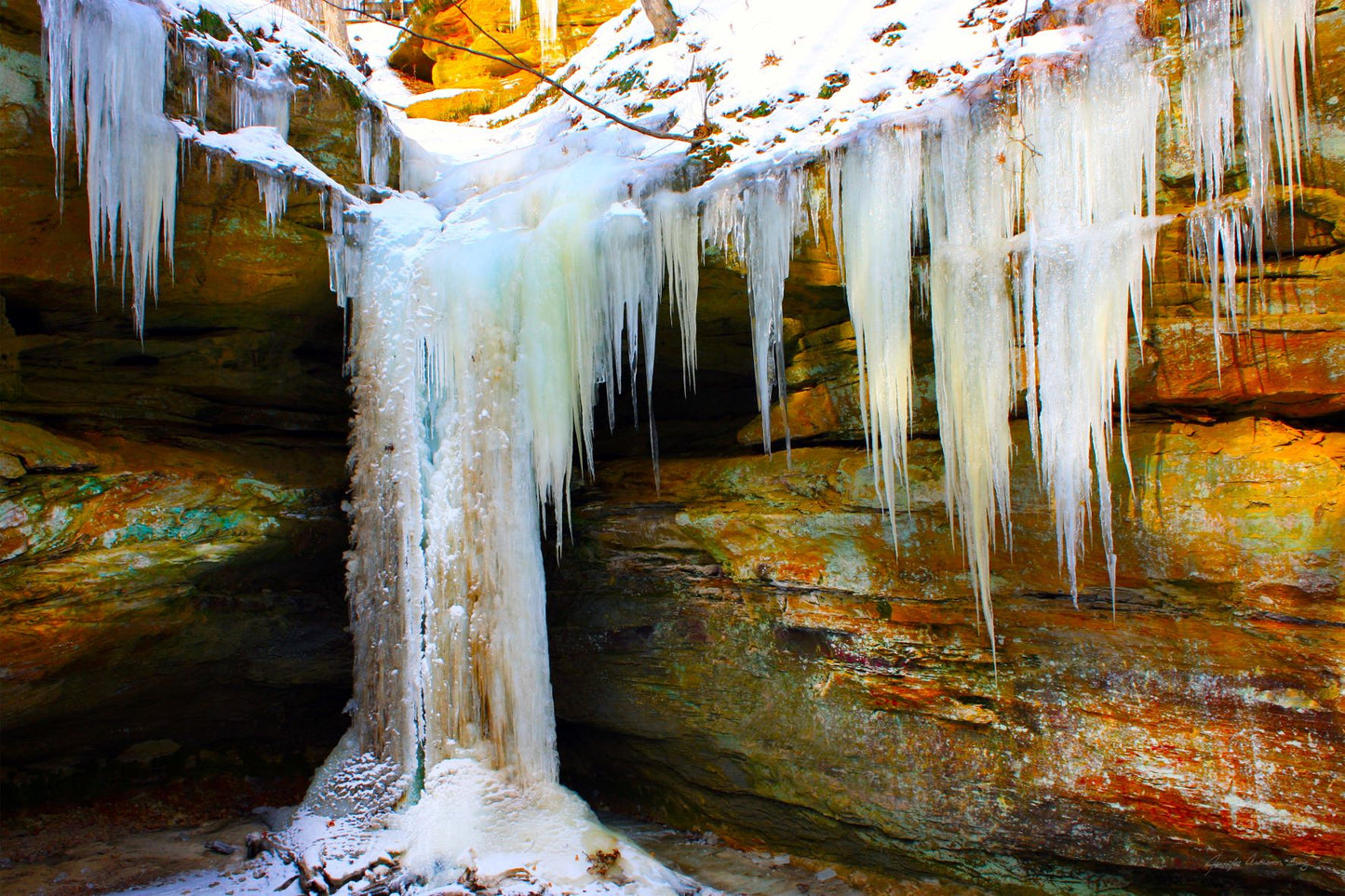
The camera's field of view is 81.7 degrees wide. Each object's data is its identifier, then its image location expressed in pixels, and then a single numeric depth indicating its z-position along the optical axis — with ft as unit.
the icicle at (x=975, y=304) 14.12
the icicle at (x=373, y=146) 18.60
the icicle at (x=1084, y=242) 13.16
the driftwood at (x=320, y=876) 13.82
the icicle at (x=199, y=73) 15.48
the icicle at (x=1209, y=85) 12.80
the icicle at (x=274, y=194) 15.98
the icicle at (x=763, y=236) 15.49
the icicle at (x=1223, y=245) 13.15
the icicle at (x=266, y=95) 16.43
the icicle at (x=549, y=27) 30.86
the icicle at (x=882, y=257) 14.64
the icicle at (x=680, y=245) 16.24
